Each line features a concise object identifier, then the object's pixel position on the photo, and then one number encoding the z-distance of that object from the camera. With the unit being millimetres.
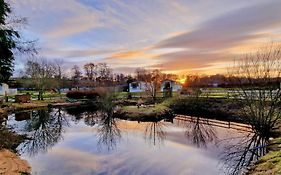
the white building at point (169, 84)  28974
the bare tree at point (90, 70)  42729
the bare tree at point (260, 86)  6690
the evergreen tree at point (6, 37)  7679
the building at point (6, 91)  24448
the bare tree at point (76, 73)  41233
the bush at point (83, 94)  21498
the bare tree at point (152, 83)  18932
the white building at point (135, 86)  30802
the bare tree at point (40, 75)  20881
